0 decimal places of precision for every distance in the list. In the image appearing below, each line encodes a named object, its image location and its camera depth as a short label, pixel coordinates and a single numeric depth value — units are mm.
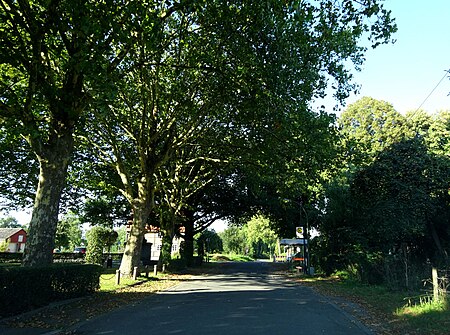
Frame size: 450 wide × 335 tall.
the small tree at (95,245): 24641
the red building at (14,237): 71562
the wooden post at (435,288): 10467
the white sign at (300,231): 27078
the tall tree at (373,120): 34219
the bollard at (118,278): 16297
